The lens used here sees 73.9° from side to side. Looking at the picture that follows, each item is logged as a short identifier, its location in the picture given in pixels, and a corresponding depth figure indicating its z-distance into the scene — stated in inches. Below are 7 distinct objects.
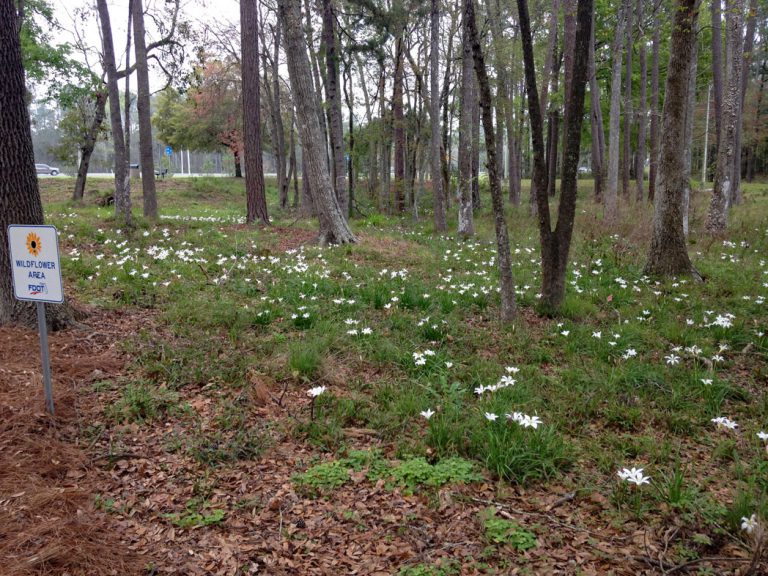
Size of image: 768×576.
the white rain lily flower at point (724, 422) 152.2
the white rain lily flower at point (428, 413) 163.6
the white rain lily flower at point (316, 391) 171.3
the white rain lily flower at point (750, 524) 107.8
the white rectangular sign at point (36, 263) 154.9
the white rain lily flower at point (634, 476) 127.9
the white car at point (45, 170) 1981.1
